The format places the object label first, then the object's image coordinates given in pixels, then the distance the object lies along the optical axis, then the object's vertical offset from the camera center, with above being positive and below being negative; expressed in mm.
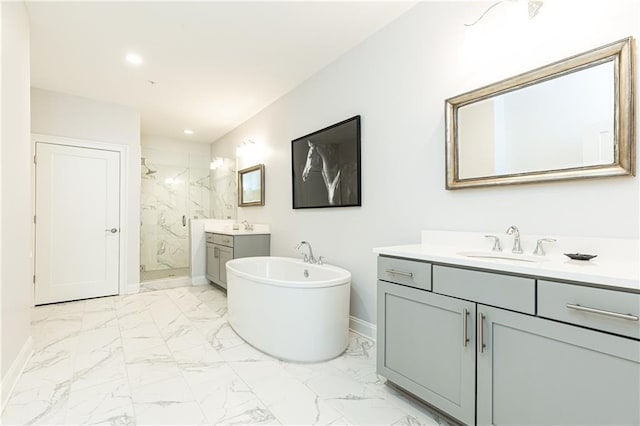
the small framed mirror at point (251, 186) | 4285 +406
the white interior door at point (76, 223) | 3633 -119
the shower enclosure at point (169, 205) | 5598 +155
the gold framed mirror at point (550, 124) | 1383 +479
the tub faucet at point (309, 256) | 3191 -455
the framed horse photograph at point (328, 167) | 2770 +473
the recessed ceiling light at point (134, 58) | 2895 +1489
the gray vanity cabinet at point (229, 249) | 3928 -470
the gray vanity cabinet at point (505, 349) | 1032 -559
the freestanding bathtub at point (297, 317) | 2209 -774
